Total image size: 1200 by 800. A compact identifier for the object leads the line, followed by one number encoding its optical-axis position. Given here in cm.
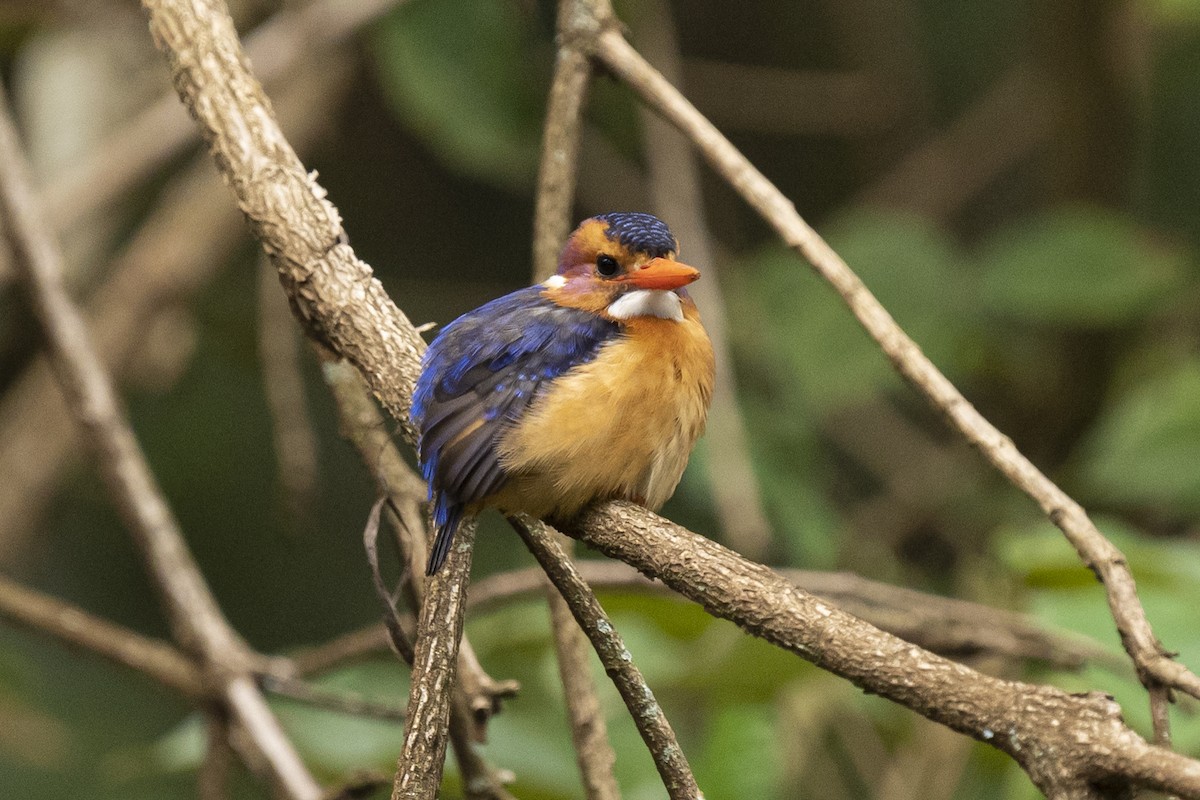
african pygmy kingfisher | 346
